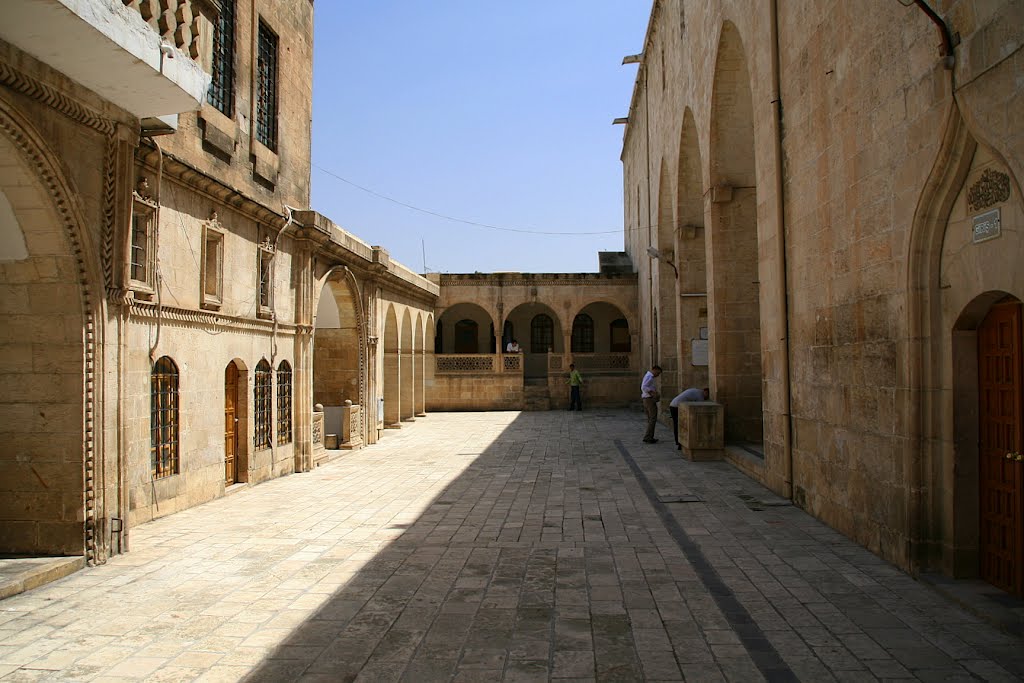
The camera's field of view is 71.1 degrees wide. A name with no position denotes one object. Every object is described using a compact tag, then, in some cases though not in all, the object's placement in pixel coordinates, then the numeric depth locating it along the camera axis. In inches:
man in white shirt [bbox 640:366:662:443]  567.2
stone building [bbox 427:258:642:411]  965.8
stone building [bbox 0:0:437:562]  221.3
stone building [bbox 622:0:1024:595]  181.2
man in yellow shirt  928.9
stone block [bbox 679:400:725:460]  465.4
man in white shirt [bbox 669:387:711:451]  508.7
